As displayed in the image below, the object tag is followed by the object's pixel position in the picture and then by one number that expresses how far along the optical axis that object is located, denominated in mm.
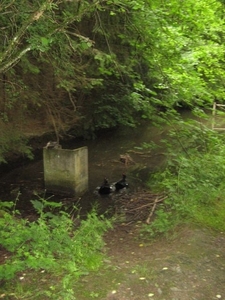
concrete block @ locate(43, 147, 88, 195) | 9836
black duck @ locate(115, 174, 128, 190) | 10240
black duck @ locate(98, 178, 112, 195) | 9969
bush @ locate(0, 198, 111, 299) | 4172
